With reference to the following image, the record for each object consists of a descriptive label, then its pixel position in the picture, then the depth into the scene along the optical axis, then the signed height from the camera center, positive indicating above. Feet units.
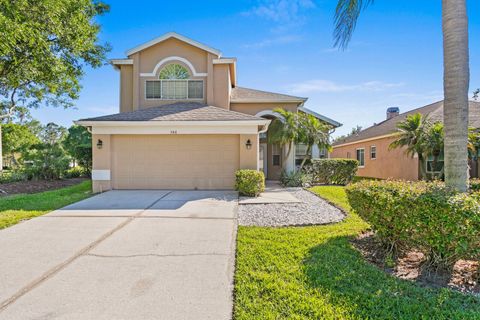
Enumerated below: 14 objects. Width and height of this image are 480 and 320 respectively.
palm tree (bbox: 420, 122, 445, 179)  41.78 +3.42
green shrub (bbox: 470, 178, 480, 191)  18.69 -1.91
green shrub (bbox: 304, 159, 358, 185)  49.98 -2.15
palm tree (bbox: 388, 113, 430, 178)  43.96 +4.74
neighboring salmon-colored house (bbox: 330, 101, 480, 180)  52.75 +2.62
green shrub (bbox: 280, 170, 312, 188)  46.42 -3.79
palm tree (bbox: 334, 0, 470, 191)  14.12 +4.18
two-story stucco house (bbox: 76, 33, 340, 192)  38.45 +2.03
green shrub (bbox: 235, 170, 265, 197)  34.06 -3.22
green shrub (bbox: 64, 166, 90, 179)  61.71 -3.46
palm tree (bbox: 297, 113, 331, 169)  47.51 +5.28
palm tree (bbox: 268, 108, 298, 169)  46.34 +6.04
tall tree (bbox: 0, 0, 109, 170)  32.73 +17.79
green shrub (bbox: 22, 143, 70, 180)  53.16 -0.40
